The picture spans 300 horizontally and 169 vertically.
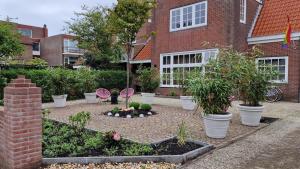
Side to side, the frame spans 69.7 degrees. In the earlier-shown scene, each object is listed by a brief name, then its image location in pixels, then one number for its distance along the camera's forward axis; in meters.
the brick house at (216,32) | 11.64
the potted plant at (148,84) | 10.71
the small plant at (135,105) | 8.62
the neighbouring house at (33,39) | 31.33
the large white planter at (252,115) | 6.40
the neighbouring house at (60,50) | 33.96
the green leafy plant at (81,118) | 5.14
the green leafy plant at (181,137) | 4.52
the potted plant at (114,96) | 10.83
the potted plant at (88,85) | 11.54
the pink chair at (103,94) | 11.24
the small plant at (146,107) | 8.53
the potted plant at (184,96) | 9.28
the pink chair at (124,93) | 10.84
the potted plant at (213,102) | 5.13
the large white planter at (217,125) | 5.11
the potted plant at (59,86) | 10.12
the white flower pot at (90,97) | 11.49
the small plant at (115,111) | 8.14
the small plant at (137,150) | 4.05
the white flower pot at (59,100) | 10.08
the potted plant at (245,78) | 6.10
